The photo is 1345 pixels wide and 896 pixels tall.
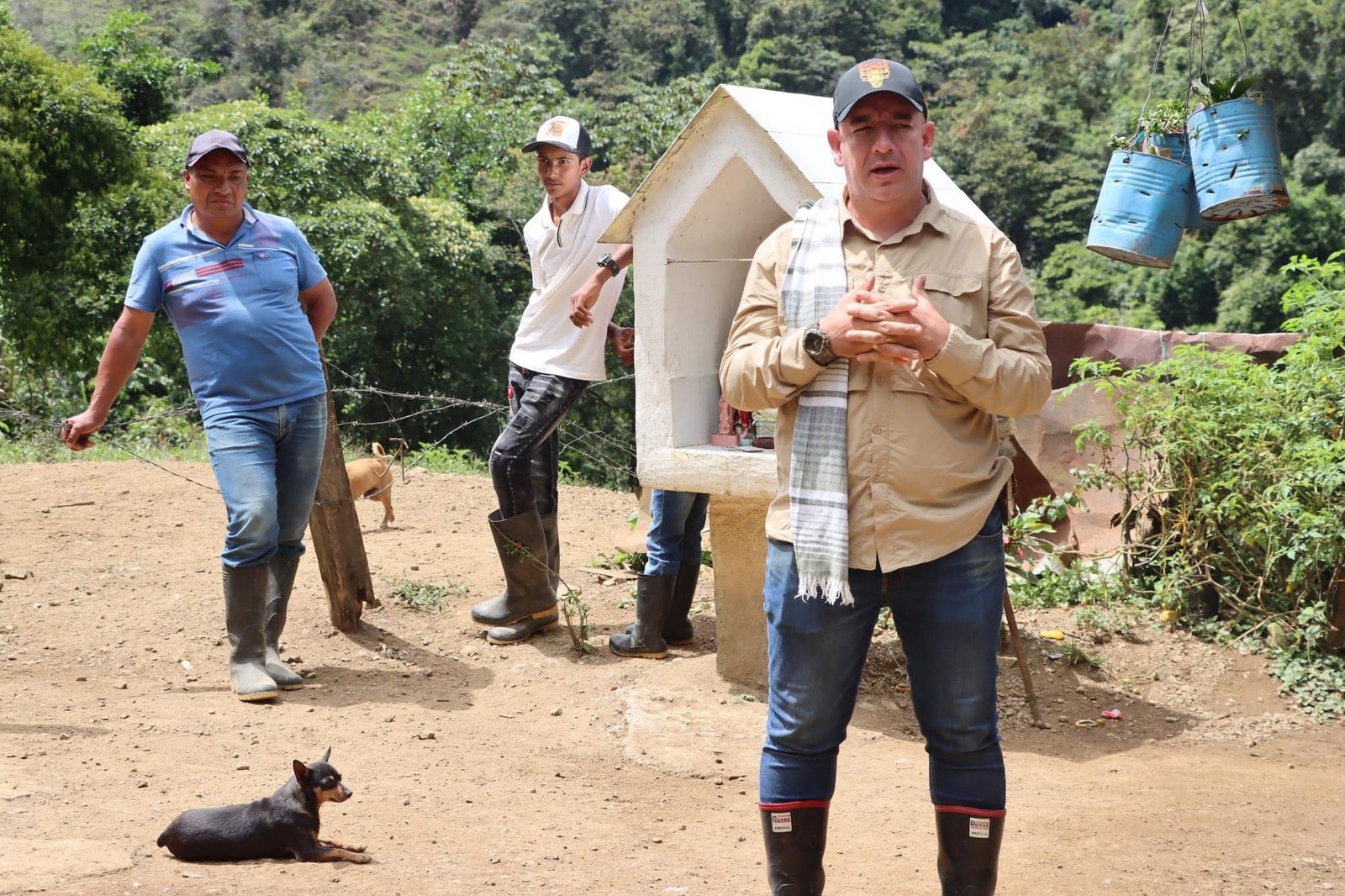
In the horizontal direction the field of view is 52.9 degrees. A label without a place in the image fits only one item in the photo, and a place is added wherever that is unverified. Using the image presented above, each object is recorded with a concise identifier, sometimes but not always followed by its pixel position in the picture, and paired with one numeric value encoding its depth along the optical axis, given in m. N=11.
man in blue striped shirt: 4.72
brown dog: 7.60
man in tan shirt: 2.65
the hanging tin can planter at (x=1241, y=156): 4.74
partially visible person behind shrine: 5.43
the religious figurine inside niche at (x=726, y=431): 5.24
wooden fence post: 5.64
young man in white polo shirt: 5.54
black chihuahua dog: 3.30
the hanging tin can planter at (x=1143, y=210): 4.96
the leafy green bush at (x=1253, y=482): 5.24
